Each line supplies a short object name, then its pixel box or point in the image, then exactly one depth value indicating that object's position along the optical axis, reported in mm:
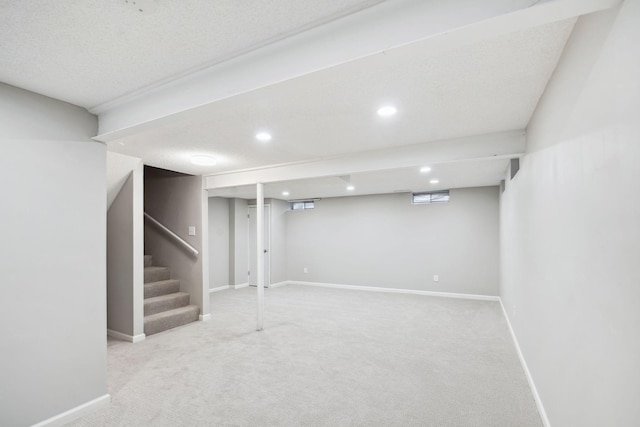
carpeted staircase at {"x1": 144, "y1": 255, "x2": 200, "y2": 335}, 4363
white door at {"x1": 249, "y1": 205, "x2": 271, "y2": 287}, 7774
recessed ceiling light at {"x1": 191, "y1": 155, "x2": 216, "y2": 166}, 3812
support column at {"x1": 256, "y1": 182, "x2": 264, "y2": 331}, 4598
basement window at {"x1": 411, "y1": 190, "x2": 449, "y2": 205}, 6617
